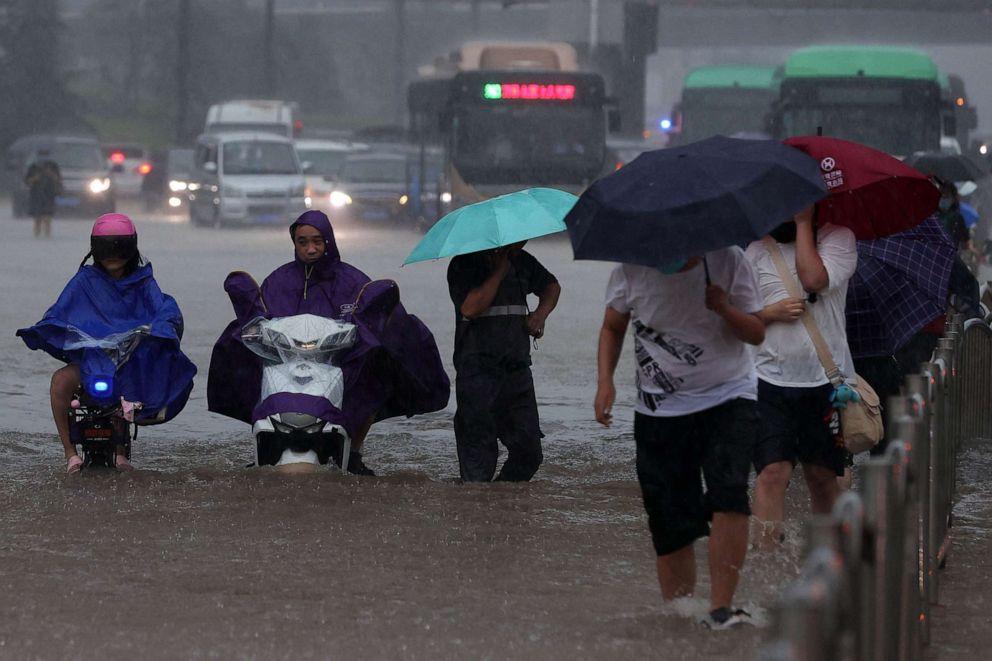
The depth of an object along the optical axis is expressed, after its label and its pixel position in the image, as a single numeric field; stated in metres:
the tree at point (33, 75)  135.12
